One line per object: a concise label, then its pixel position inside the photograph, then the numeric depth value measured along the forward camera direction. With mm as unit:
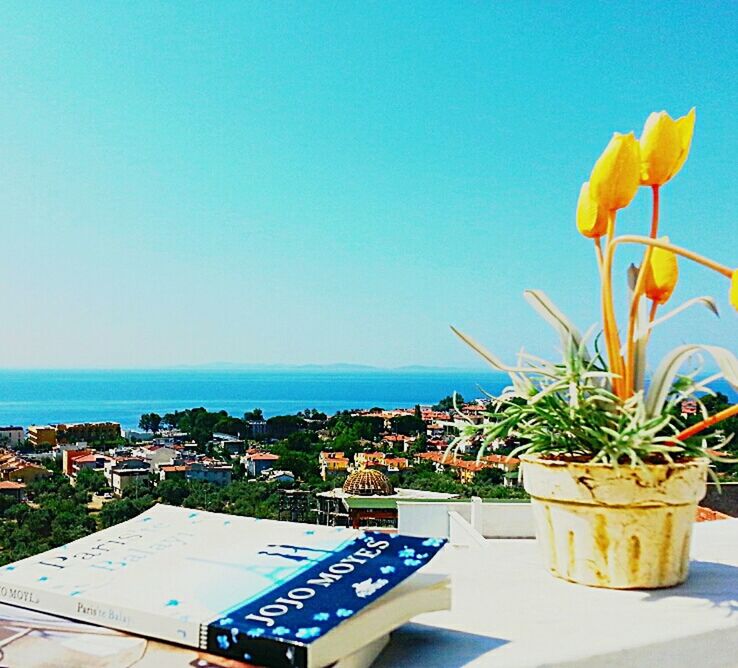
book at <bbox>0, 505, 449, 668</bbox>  479
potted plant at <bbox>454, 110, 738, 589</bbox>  766
